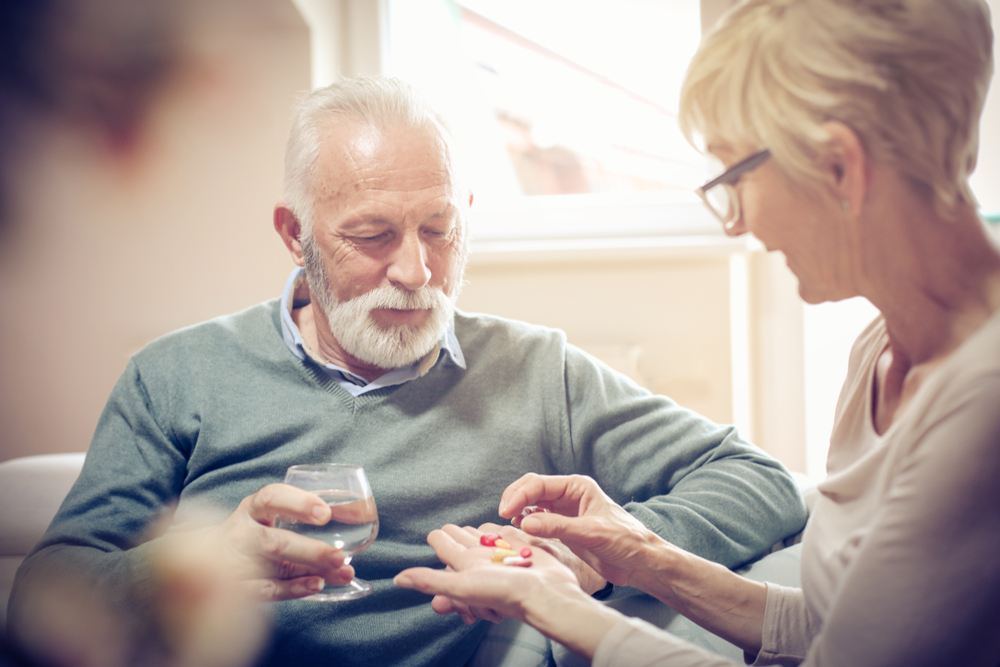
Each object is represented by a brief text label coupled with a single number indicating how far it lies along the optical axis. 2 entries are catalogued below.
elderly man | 1.10
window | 2.25
